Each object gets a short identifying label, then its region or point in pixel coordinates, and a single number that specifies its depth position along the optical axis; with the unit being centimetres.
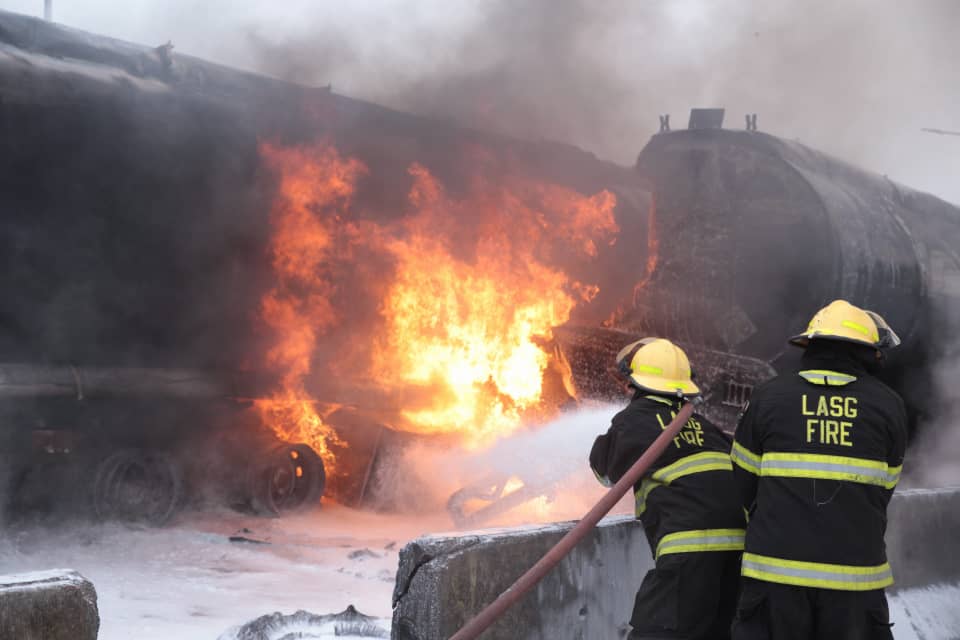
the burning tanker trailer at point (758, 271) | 800
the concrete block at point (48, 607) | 245
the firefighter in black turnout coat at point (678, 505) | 355
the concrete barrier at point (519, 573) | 356
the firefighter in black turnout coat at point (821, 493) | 324
